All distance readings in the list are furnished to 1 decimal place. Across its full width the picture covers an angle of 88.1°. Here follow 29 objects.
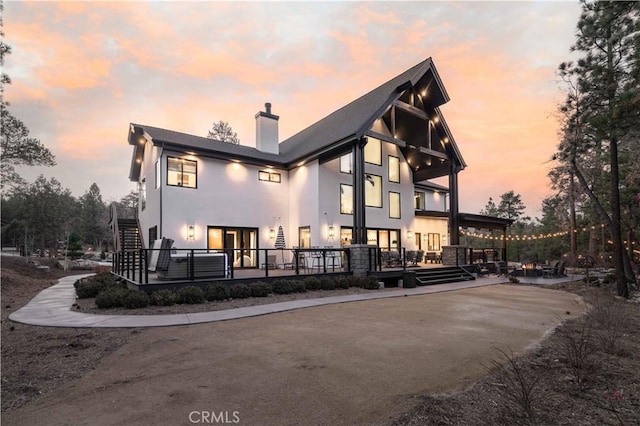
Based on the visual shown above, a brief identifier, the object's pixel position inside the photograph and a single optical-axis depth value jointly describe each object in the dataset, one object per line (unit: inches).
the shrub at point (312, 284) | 445.4
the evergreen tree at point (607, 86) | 278.7
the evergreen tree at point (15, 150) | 641.4
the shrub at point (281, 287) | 415.8
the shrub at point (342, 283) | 473.9
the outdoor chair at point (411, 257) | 697.0
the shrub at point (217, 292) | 362.3
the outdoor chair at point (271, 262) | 585.6
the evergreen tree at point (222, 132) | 1375.5
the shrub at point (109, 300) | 320.8
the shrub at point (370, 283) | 492.7
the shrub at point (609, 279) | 550.9
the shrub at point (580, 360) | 145.9
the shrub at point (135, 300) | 320.2
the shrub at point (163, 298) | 334.6
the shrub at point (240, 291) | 378.0
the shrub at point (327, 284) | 460.4
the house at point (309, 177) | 577.8
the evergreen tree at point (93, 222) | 1970.7
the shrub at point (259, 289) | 392.5
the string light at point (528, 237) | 886.4
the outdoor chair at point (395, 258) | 646.5
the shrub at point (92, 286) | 403.8
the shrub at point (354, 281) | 486.6
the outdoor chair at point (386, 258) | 623.8
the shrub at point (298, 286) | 425.7
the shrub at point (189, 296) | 344.2
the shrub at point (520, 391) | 113.3
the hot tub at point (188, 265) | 391.5
